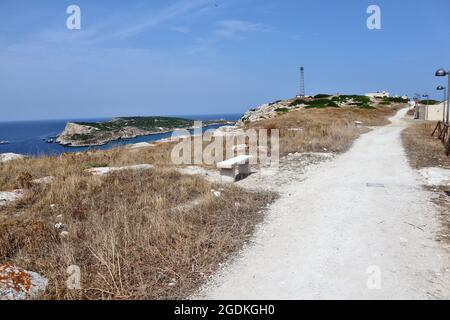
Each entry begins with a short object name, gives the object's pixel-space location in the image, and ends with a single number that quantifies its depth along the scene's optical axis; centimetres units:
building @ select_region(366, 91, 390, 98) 10294
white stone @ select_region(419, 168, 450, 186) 916
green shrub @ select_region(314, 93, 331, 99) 7319
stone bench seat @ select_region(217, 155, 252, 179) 1059
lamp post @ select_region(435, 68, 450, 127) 1559
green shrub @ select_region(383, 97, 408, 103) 7631
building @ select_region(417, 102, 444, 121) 3516
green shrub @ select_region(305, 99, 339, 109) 5154
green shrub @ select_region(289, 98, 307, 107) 6042
